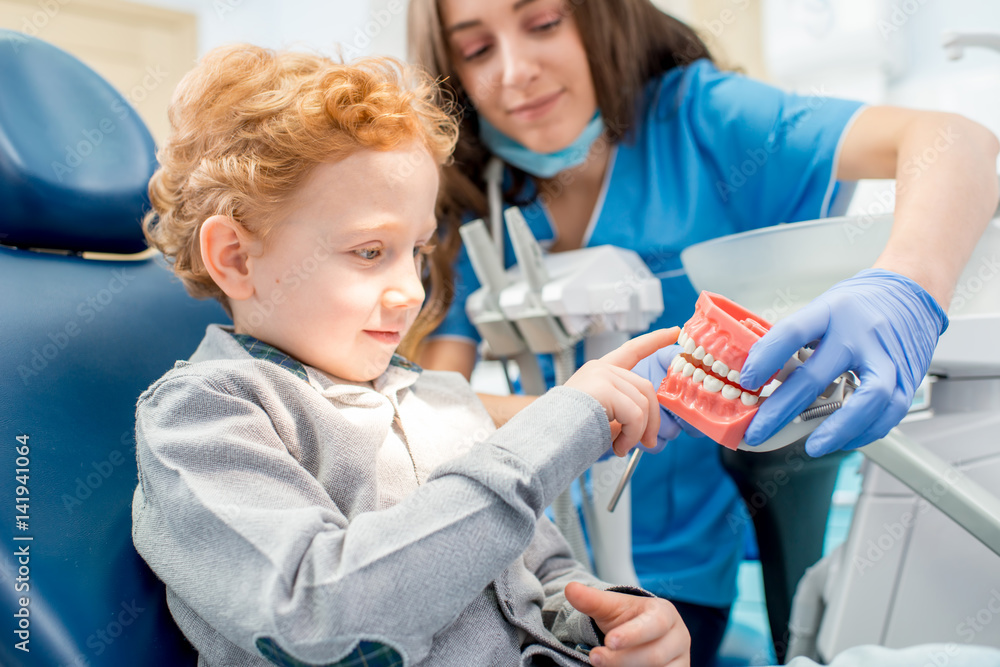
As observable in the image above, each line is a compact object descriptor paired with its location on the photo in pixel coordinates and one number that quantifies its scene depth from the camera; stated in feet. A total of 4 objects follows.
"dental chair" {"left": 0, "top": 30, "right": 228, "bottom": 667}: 2.12
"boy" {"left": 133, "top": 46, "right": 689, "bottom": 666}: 1.77
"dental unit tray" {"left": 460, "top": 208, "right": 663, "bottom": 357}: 3.24
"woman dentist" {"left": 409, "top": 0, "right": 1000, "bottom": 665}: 3.75
